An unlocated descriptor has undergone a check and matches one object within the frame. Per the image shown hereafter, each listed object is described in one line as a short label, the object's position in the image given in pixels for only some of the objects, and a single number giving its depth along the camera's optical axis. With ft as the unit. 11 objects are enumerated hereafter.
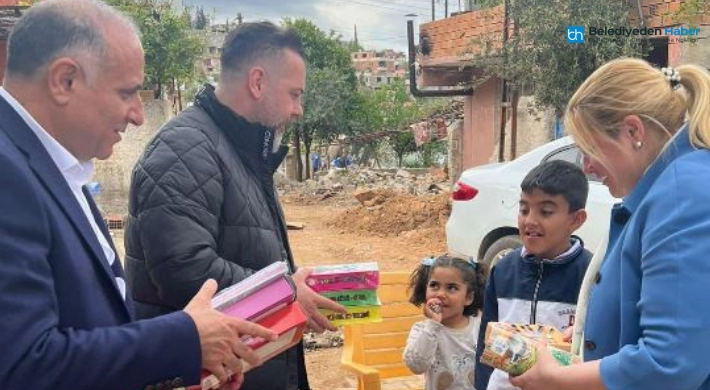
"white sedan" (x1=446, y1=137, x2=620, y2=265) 20.20
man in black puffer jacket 6.63
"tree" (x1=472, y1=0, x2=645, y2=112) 30.89
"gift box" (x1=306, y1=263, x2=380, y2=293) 7.14
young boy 7.93
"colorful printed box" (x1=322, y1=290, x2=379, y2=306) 7.23
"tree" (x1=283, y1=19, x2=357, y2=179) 81.41
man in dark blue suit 3.93
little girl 9.32
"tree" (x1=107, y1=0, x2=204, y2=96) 53.01
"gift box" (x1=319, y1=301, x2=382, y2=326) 7.19
